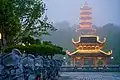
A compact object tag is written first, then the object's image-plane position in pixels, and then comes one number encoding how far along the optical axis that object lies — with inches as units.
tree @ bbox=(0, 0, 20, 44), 648.3
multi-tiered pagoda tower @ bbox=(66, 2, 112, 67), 1904.5
